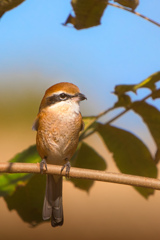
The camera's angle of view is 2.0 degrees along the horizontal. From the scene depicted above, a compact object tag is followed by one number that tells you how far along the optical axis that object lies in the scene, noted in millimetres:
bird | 5084
